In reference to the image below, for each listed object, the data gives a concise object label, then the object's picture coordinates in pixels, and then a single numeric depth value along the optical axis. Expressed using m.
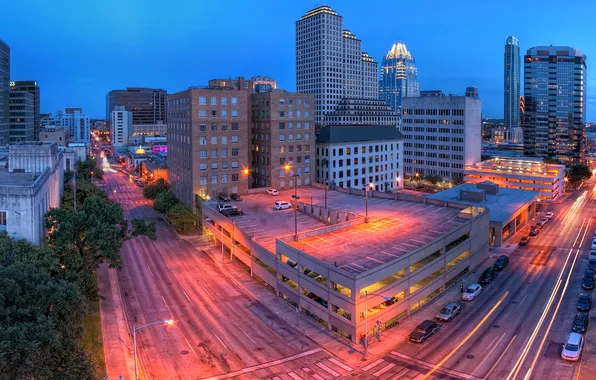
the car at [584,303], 50.78
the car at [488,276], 59.84
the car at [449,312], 48.87
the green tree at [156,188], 117.62
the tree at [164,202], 100.12
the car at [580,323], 45.47
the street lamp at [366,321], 42.12
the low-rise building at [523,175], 119.44
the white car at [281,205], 82.25
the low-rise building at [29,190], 49.44
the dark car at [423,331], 44.19
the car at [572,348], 40.31
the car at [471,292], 54.28
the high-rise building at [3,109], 192.62
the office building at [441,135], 144.00
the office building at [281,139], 99.19
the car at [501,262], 64.88
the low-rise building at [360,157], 115.81
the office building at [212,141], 90.62
